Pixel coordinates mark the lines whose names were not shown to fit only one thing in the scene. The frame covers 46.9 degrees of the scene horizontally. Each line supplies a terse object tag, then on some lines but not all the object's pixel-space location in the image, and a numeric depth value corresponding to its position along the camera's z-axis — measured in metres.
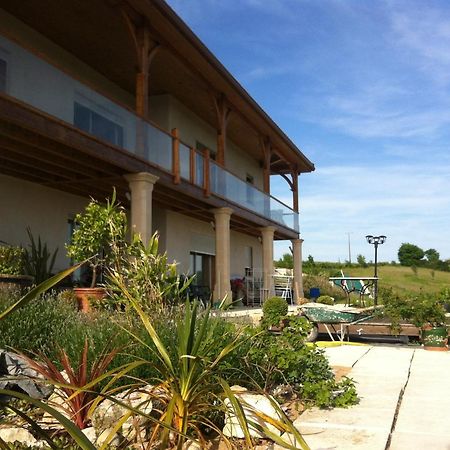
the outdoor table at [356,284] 16.83
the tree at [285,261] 46.59
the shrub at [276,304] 12.82
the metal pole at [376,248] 22.75
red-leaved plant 3.89
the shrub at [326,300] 21.00
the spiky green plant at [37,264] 10.17
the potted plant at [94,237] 8.85
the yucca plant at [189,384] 3.49
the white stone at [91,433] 3.72
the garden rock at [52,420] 3.87
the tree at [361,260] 50.41
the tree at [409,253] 73.62
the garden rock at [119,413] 3.69
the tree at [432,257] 63.09
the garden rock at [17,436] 3.90
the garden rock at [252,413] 3.58
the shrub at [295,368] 4.68
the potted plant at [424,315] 9.17
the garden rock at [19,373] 4.39
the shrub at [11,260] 8.27
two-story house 8.87
